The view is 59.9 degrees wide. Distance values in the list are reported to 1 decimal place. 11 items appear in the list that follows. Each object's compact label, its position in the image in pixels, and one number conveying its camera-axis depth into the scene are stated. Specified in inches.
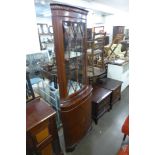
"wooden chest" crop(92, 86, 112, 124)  93.9
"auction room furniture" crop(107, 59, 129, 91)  126.2
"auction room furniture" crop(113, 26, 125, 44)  285.4
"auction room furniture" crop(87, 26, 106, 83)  104.7
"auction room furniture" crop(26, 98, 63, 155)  48.1
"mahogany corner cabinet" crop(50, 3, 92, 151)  53.3
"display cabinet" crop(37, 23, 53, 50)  204.4
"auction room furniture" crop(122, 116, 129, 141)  64.3
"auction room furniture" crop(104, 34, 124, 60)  149.2
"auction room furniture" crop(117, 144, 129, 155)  51.6
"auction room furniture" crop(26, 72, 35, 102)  60.4
